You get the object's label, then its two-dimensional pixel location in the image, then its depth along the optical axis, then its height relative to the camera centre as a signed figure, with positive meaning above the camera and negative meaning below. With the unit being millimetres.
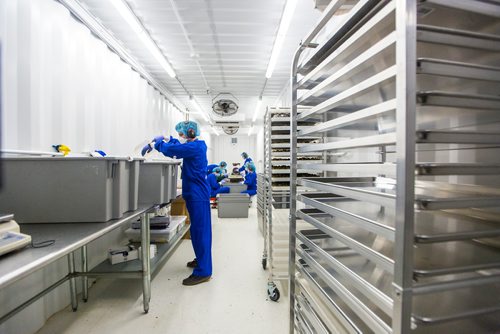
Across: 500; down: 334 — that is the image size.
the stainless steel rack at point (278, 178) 2094 -124
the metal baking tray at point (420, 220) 542 -186
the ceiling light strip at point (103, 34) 2305 +1506
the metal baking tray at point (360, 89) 568 +217
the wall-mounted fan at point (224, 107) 4730 +1162
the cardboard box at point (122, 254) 2234 -874
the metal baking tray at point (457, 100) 514 +151
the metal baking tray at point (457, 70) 523 +219
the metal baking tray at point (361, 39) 607 +381
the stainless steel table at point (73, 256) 855 -369
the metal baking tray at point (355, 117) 573 +143
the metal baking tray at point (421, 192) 523 -85
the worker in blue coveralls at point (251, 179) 6507 -401
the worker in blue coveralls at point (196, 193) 2395 -307
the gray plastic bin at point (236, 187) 6043 -577
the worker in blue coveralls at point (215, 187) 6002 -595
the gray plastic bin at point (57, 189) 1381 -156
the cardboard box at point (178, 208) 3668 -685
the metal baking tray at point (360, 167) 592 -7
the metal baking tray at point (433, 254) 550 -281
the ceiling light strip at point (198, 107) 6178 +1632
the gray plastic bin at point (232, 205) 5168 -886
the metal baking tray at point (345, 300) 610 -405
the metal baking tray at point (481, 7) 539 +366
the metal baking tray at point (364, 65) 599 +302
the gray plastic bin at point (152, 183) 2270 -185
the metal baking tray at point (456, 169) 518 -7
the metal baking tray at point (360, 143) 577 +67
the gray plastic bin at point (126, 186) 1556 -160
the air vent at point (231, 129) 5707 +877
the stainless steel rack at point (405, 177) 522 -38
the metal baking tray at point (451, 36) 521 +295
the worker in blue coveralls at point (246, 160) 7367 +141
